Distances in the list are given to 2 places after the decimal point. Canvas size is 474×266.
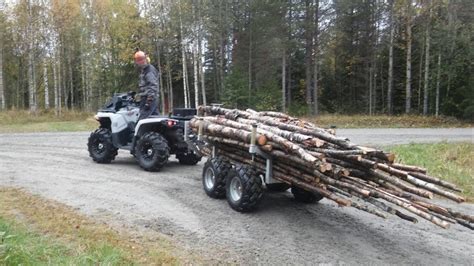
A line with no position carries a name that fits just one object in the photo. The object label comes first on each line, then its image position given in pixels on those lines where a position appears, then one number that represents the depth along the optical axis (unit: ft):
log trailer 18.89
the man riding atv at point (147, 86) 28.48
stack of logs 14.76
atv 27.30
